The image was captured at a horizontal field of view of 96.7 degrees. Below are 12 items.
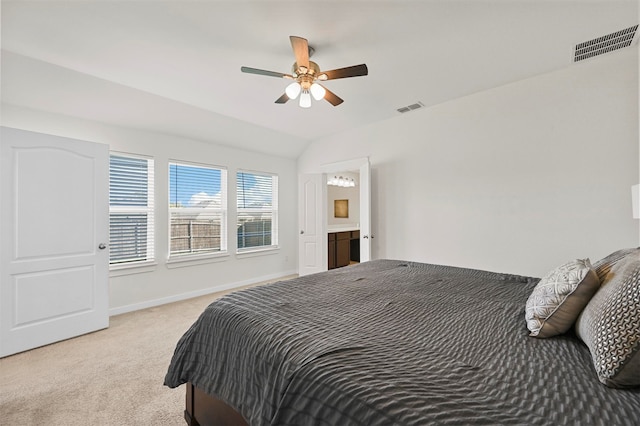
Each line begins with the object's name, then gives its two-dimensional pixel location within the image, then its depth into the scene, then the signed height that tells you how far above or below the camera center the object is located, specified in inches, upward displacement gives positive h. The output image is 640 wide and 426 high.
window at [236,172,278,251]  199.8 +6.8
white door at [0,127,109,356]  103.6 -6.2
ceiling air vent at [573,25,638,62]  89.4 +56.1
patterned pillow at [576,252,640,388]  29.8 -13.6
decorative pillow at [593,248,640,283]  46.8 -9.2
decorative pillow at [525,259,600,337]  43.6 -13.9
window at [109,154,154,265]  142.8 +6.5
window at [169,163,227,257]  166.6 +7.1
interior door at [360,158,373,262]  165.0 +3.7
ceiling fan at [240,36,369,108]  85.0 +45.5
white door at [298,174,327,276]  199.2 -4.1
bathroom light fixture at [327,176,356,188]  262.5 +34.4
